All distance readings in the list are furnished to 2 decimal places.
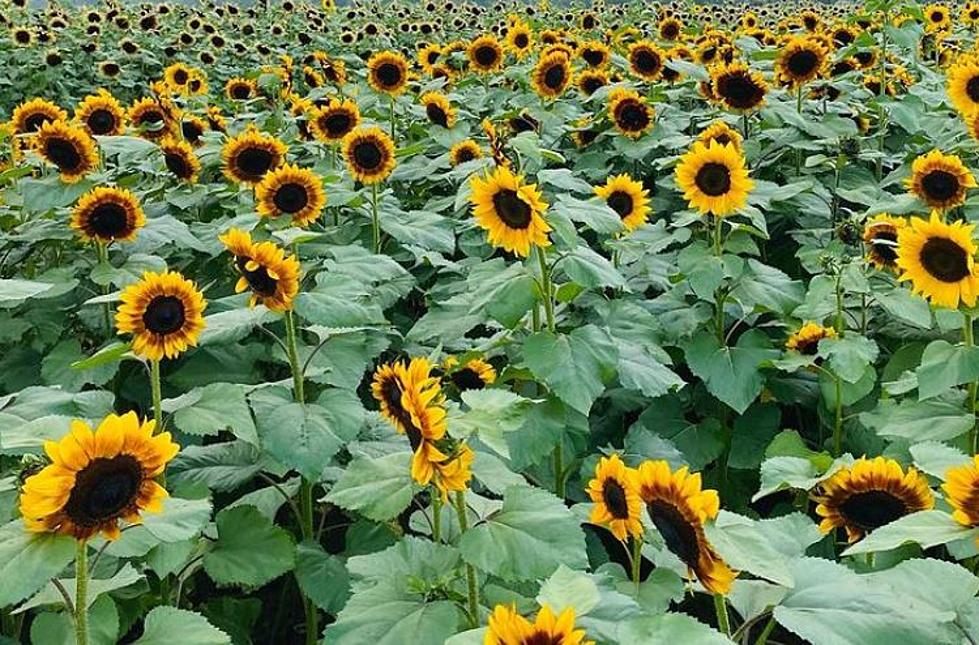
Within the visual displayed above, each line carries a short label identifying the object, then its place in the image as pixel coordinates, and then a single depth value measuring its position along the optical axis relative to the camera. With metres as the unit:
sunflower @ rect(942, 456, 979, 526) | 1.41
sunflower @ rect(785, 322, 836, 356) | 2.81
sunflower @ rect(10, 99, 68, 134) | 3.90
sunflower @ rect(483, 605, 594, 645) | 1.10
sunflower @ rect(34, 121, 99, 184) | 3.37
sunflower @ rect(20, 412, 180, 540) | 1.39
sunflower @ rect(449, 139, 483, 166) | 4.05
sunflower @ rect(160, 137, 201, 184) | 3.70
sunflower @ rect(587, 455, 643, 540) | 1.58
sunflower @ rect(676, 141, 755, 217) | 2.95
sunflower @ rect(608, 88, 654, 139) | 4.34
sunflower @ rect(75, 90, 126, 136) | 4.07
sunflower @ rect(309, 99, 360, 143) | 3.95
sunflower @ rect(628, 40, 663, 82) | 5.03
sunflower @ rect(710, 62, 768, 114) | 4.08
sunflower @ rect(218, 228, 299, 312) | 2.19
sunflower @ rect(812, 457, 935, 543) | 1.82
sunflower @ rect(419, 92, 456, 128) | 4.43
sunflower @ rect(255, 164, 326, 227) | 3.15
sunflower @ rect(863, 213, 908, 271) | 2.82
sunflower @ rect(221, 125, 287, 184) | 3.53
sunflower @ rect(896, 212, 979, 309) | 2.31
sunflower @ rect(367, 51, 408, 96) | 4.76
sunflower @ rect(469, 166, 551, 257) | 2.28
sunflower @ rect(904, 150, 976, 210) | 3.03
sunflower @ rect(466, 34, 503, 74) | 5.51
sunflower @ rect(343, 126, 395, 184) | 3.60
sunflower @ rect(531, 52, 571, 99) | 4.84
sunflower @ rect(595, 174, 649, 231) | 3.30
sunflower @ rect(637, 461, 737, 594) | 1.37
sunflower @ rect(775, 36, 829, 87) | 4.36
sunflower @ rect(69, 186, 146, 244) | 3.00
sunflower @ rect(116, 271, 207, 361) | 2.10
